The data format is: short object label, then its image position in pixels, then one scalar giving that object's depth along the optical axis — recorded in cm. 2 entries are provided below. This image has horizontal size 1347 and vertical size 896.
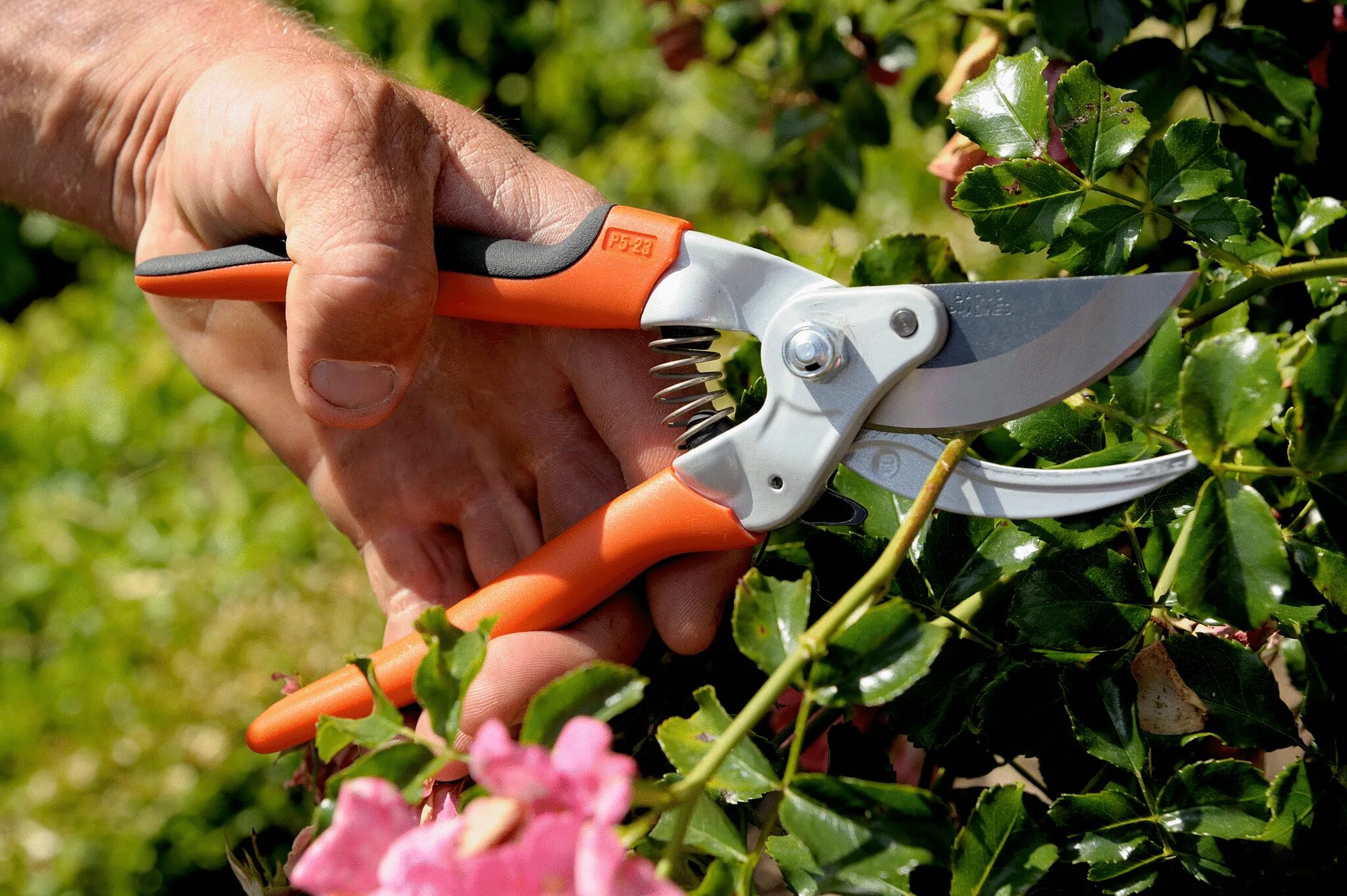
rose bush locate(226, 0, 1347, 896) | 47
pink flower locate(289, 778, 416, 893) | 45
